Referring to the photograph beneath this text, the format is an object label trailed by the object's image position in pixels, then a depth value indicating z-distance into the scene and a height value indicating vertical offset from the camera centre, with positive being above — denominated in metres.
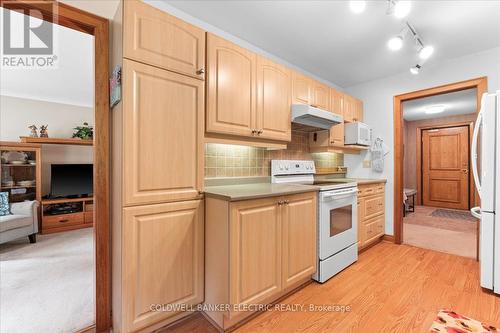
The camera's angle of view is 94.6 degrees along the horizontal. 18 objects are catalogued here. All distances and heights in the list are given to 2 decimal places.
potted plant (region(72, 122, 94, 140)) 4.56 +0.64
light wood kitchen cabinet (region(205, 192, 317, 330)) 1.50 -0.61
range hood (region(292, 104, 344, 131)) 2.35 +0.53
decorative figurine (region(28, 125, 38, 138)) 4.20 +0.61
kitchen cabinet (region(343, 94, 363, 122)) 3.34 +0.86
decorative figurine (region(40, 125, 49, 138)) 4.28 +0.61
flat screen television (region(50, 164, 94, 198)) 4.28 -0.29
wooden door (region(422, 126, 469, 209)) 5.59 -0.02
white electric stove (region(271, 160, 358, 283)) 2.16 -0.54
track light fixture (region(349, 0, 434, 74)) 1.66 +1.20
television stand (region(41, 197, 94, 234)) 3.96 -0.88
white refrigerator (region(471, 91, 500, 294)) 1.96 -0.21
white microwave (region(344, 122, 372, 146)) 3.24 +0.46
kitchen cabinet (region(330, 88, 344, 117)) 3.05 +0.87
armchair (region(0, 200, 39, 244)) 3.08 -0.81
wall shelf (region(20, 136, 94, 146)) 4.00 +0.44
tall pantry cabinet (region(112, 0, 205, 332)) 1.36 -0.02
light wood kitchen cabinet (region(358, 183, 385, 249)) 2.87 -0.63
